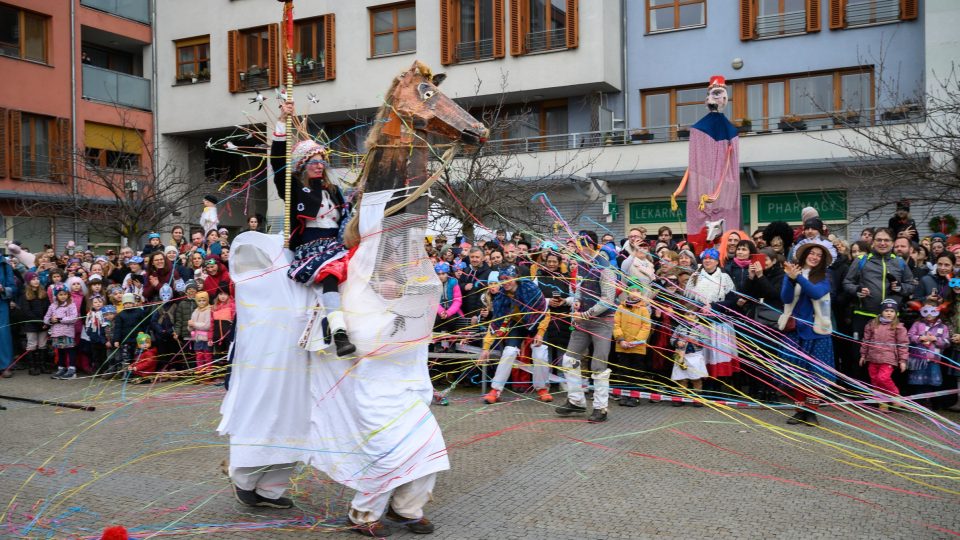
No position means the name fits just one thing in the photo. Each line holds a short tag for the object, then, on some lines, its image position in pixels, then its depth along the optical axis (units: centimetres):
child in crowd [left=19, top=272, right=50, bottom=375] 1304
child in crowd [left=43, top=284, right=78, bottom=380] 1242
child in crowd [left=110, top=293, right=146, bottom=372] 1186
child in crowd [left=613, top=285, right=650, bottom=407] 903
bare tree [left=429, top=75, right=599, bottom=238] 1515
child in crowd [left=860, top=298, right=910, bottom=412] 856
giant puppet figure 1083
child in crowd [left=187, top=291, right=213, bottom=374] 1057
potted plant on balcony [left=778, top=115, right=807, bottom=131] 2011
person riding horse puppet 499
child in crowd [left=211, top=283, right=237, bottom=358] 1024
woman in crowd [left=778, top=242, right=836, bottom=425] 791
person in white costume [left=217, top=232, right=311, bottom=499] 532
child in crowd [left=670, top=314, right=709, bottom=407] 908
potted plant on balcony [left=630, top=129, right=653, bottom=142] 2200
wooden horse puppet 513
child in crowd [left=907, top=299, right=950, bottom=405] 849
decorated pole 551
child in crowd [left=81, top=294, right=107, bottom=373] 1220
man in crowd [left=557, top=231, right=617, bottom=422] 827
